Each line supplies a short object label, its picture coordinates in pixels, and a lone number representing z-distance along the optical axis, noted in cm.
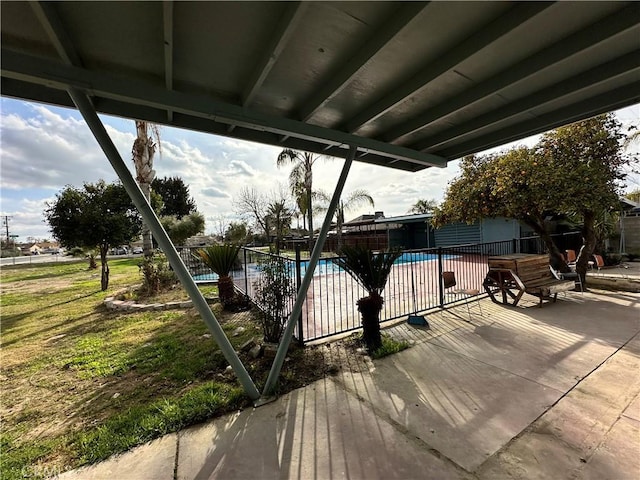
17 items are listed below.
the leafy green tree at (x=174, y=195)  3428
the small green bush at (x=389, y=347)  373
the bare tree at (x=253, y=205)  2250
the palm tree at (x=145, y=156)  851
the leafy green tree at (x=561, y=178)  572
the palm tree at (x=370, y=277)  390
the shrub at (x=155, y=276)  795
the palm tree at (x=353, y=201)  1833
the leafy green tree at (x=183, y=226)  1698
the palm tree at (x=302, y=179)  1588
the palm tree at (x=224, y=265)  653
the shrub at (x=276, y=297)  406
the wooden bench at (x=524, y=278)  563
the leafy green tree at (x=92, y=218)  855
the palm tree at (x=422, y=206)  3844
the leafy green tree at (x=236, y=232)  2264
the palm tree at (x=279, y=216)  2181
